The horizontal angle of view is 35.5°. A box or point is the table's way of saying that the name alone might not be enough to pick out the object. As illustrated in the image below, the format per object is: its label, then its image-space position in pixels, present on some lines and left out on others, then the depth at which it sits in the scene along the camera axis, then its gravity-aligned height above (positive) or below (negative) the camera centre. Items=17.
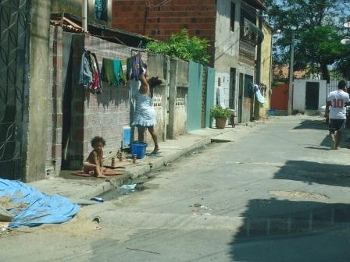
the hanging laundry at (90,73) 9.64 +0.53
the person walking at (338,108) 14.89 +0.01
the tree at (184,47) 19.34 +2.08
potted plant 22.14 -0.38
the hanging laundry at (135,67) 12.23 +0.82
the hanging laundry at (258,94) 30.25 +0.69
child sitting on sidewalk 9.37 -0.99
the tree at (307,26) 42.03 +6.82
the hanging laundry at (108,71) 10.76 +0.63
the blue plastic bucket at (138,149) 11.88 -0.99
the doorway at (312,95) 42.00 +0.98
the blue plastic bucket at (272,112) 42.97 -0.42
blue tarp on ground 6.34 -1.28
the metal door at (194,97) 19.09 +0.27
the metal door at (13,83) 7.87 +0.27
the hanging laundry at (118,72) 11.25 +0.65
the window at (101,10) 17.16 +2.96
